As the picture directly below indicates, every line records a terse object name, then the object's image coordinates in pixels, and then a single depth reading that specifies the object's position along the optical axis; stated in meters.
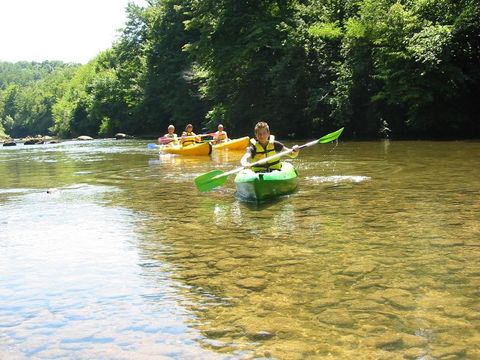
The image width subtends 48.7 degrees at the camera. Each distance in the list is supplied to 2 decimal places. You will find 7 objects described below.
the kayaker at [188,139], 19.03
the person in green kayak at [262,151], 8.76
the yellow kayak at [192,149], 17.66
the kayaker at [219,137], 20.58
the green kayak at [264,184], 7.94
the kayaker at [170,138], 20.16
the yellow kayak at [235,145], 19.11
